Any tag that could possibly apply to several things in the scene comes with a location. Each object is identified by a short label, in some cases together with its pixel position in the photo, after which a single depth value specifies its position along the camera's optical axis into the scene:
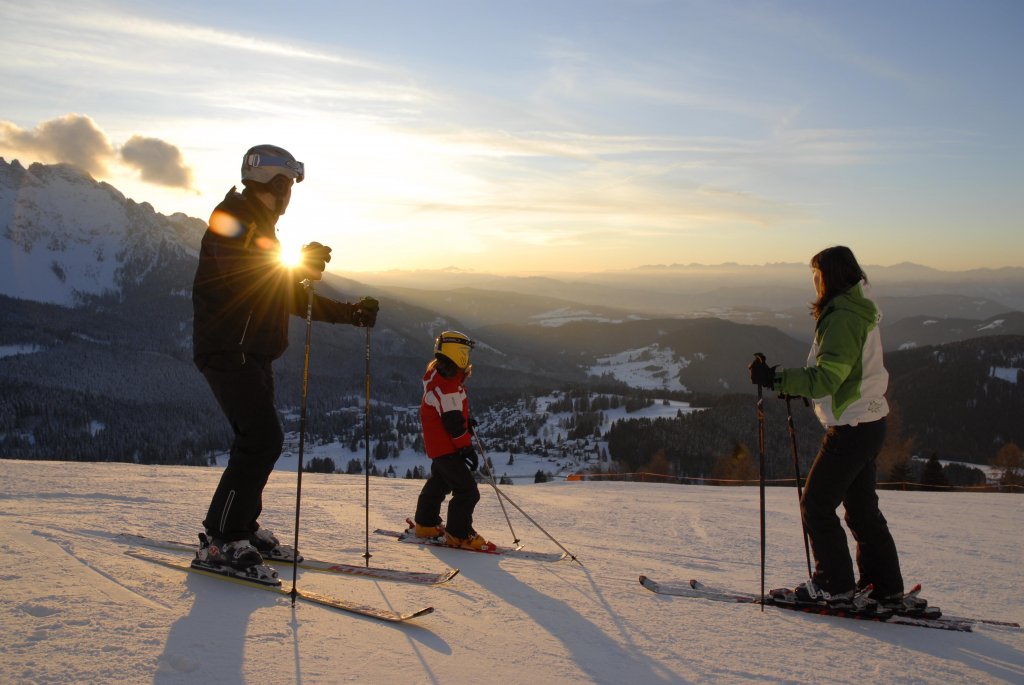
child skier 6.06
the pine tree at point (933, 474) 35.00
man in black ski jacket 4.11
